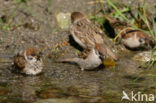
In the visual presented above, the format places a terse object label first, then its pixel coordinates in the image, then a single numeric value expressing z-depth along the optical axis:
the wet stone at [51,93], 8.78
